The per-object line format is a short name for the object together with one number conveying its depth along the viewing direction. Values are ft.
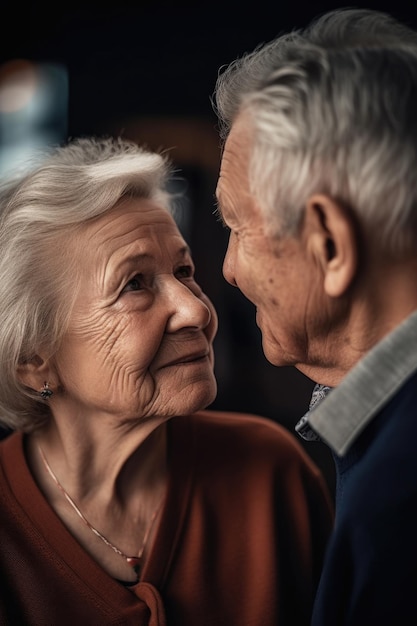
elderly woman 4.80
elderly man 3.19
